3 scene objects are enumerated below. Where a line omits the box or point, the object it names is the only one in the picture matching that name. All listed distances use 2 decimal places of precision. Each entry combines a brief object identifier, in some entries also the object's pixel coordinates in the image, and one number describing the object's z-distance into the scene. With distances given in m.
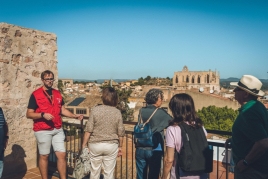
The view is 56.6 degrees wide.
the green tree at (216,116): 25.73
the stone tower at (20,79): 4.23
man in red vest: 3.54
